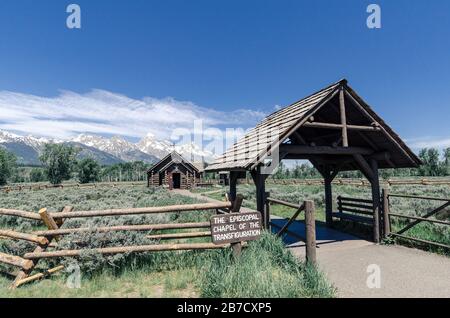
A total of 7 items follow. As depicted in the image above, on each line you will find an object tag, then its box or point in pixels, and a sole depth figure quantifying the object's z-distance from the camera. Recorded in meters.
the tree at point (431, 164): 78.56
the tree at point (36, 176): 123.93
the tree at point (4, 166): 62.66
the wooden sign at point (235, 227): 5.15
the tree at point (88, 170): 69.38
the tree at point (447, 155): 98.18
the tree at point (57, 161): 66.00
